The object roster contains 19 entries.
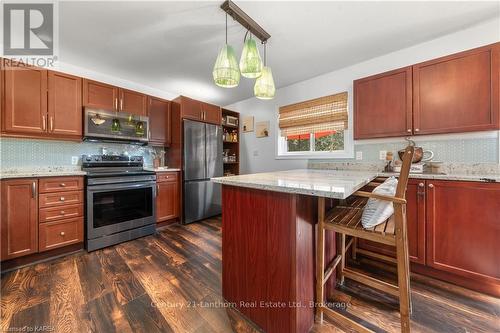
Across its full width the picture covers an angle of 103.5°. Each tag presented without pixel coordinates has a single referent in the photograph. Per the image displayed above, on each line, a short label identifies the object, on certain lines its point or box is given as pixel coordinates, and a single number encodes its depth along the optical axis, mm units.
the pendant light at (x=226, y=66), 1413
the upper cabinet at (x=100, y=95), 2521
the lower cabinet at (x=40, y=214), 1882
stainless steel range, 2314
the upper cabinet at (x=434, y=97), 1745
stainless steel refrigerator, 3203
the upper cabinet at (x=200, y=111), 3176
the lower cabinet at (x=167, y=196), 2987
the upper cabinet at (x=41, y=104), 2047
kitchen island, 1068
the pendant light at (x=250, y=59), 1436
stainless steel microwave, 2506
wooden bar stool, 1039
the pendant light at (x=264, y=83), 1721
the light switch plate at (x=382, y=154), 2430
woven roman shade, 2822
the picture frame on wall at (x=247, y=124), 4062
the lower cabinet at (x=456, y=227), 1536
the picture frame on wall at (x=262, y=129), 3776
